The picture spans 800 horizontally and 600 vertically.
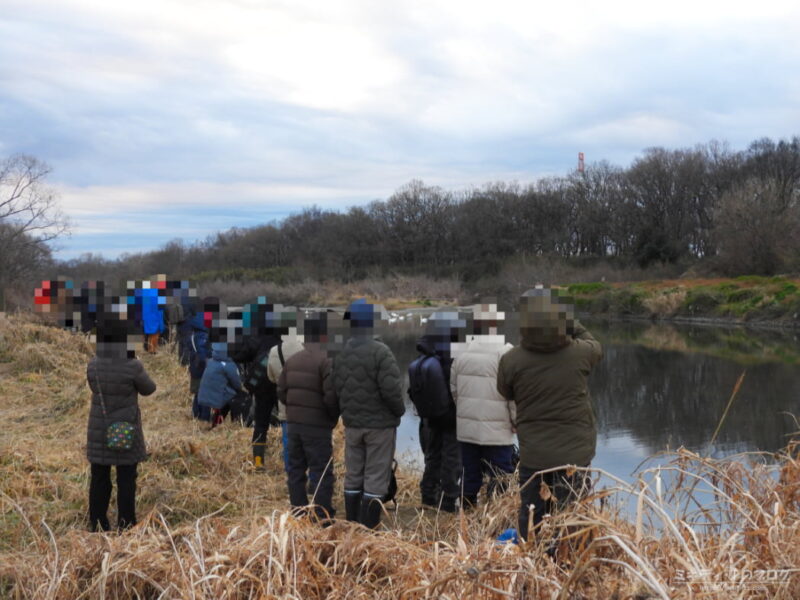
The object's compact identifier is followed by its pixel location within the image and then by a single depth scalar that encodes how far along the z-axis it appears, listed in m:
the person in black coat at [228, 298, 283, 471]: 6.10
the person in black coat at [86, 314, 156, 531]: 4.36
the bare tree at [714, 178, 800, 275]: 32.44
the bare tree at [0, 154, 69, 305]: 21.62
